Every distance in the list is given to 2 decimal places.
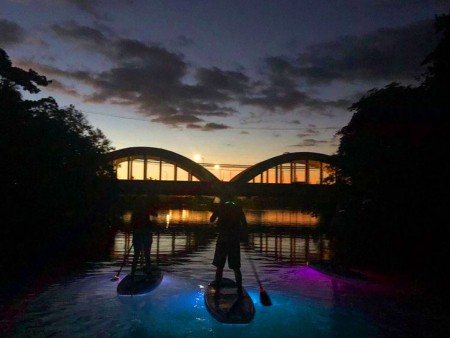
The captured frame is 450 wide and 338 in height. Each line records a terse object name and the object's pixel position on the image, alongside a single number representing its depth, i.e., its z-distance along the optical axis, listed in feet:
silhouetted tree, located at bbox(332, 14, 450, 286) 72.49
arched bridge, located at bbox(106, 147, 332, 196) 240.73
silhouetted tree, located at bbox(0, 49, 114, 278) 87.35
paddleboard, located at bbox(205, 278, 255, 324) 30.48
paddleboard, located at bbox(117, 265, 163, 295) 39.27
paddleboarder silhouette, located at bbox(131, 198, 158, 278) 44.21
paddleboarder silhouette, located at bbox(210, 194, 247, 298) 35.81
